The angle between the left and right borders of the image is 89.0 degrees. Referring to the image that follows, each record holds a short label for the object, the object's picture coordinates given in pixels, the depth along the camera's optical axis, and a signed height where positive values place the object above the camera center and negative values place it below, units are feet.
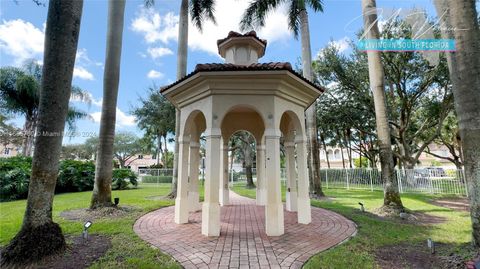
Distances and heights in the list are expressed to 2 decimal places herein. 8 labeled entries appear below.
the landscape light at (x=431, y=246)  17.10 -5.28
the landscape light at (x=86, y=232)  19.04 -4.73
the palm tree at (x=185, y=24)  43.37 +27.35
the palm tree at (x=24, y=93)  71.87 +23.29
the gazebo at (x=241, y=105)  20.21 +5.72
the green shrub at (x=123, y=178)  67.51 -1.91
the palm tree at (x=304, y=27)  45.47 +28.50
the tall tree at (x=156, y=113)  88.48 +21.26
